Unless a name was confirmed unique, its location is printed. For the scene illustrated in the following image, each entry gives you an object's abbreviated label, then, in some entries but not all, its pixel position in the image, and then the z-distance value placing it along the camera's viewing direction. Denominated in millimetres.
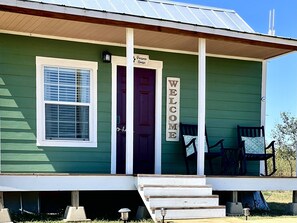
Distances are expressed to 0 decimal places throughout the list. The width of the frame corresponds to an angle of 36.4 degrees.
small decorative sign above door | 7684
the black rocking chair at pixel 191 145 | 7738
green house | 6371
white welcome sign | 7888
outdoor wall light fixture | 7438
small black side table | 7867
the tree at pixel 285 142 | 15461
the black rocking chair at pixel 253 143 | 7951
